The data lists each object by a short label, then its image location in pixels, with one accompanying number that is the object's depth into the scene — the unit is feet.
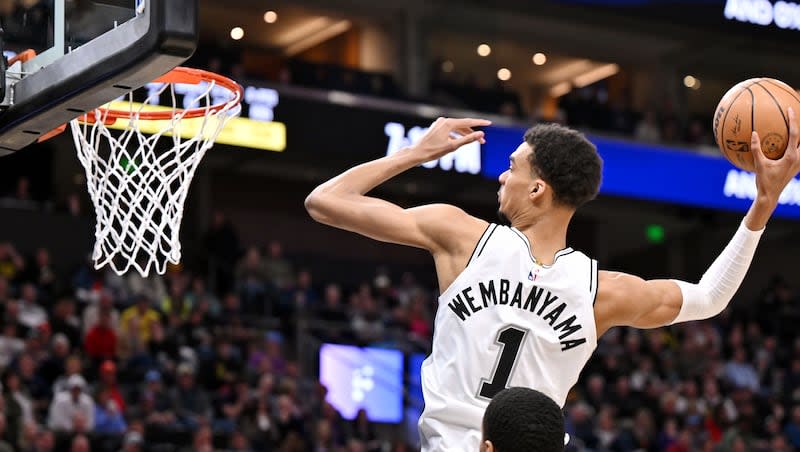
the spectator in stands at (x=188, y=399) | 39.93
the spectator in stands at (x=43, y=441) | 33.98
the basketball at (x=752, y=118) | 13.20
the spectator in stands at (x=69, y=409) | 36.47
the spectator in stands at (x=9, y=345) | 39.09
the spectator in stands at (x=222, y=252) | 54.70
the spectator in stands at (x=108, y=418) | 37.14
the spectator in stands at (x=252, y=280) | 51.44
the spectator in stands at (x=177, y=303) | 46.88
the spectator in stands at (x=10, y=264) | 45.03
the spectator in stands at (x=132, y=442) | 34.81
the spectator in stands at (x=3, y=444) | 32.89
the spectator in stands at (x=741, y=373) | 58.95
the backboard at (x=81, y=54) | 12.65
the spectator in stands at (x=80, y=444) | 34.07
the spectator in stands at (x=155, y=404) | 38.11
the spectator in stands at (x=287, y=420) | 40.55
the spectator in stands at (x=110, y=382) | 38.50
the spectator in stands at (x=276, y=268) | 54.82
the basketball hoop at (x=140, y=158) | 17.03
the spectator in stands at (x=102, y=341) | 41.45
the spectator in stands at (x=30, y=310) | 41.96
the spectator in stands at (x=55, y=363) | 38.75
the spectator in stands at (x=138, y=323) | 42.42
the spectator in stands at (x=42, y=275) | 45.25
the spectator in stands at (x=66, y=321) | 41.65
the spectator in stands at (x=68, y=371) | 37.45
